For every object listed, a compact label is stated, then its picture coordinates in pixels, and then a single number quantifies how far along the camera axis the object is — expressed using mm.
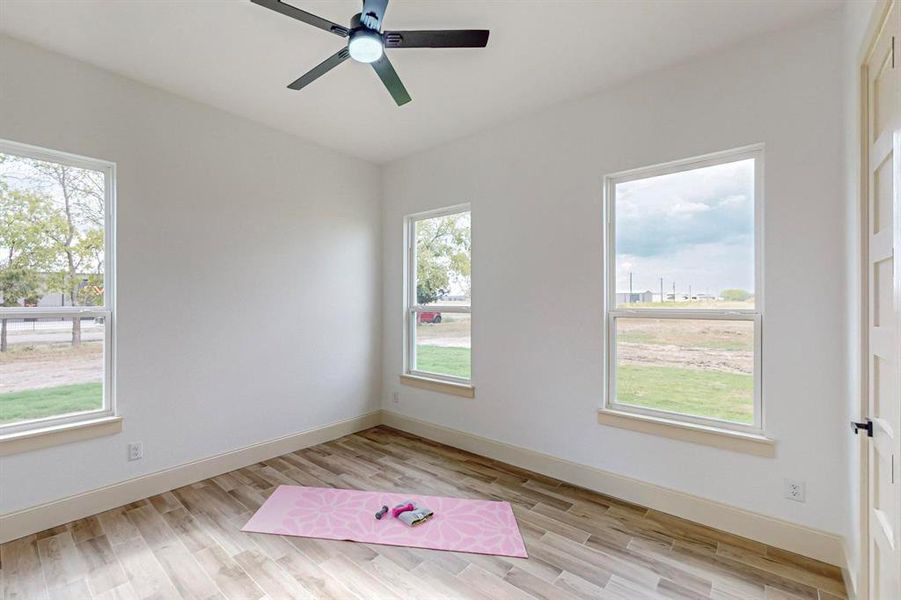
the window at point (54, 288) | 2432
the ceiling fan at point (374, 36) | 1702
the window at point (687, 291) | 2438
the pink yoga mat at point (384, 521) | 2340
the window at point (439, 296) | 3934
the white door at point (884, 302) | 1259
